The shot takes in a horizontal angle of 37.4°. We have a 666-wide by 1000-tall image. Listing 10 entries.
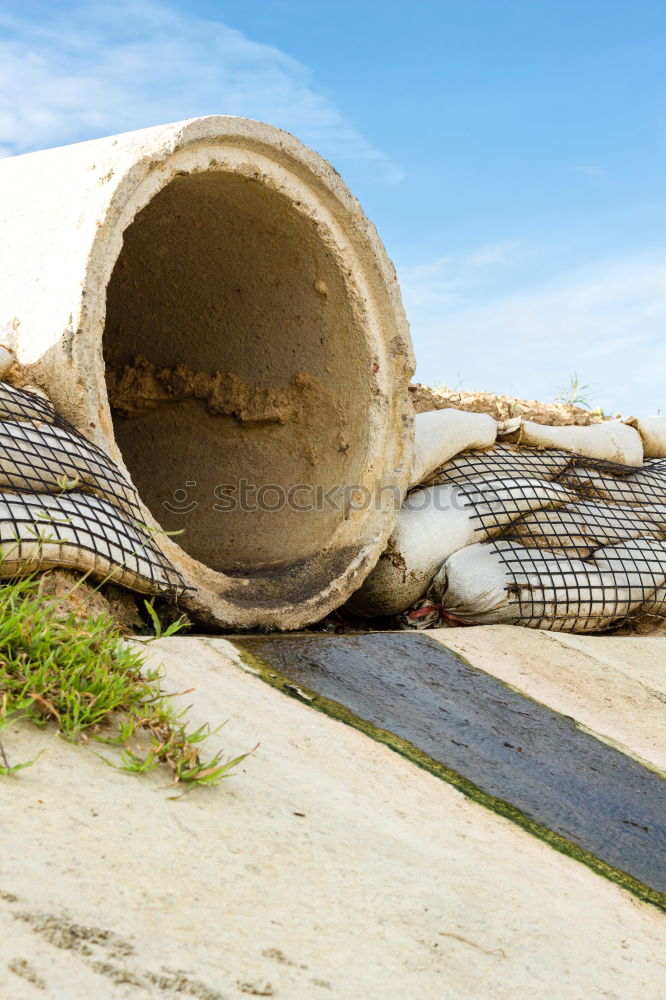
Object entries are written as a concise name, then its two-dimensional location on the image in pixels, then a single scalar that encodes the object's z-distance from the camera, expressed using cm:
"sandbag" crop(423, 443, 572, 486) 388
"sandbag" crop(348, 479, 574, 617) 355
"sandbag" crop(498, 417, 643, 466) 420
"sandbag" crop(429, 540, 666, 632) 349
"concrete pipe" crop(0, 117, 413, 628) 268
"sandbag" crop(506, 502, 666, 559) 378
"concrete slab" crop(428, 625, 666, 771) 266
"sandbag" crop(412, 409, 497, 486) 373
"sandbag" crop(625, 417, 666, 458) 474
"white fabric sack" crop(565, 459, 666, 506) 422
